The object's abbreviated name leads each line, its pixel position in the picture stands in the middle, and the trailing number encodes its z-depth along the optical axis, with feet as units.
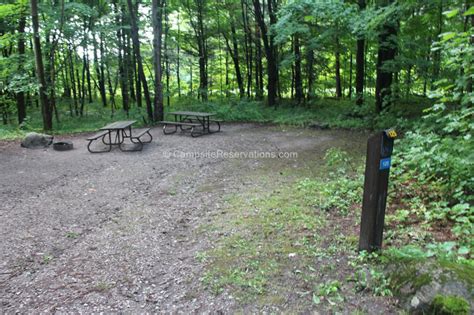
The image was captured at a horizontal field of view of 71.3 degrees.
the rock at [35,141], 28.78
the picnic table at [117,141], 27.39
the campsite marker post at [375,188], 8.83
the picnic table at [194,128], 34.47
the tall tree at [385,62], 30.67
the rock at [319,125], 37.22
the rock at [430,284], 6.89
